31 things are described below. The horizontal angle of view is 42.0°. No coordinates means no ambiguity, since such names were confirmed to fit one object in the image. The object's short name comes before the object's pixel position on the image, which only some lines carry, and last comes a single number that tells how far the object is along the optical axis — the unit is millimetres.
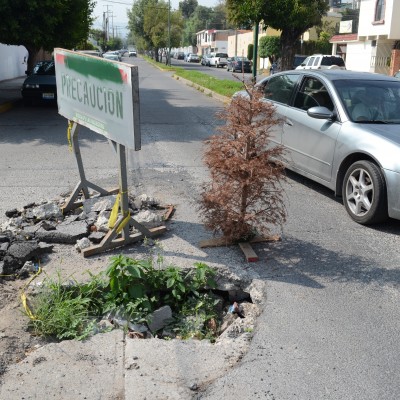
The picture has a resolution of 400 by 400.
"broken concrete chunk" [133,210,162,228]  5438
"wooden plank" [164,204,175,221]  5910
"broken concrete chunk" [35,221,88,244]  5215
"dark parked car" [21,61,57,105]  16328
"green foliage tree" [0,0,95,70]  13966
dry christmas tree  4648
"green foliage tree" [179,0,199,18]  149875
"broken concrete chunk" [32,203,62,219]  5758
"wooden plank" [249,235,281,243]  5168
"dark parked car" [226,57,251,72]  46319
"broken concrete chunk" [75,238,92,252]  5027
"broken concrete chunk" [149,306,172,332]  3939
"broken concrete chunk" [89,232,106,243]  5135
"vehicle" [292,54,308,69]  38469
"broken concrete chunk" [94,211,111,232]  5297
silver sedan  5586
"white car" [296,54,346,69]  32531
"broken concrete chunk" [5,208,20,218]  5926
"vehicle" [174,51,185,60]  97312
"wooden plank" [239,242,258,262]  4766
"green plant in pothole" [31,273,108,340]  3734
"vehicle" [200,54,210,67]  64925
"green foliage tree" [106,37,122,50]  108694
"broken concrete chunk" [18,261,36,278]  4555
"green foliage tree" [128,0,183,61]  69812
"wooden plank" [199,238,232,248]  5078
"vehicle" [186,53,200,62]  81388
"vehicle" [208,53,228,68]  59409
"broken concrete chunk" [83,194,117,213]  5809
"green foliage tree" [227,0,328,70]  16031
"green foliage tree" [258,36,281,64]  48822
